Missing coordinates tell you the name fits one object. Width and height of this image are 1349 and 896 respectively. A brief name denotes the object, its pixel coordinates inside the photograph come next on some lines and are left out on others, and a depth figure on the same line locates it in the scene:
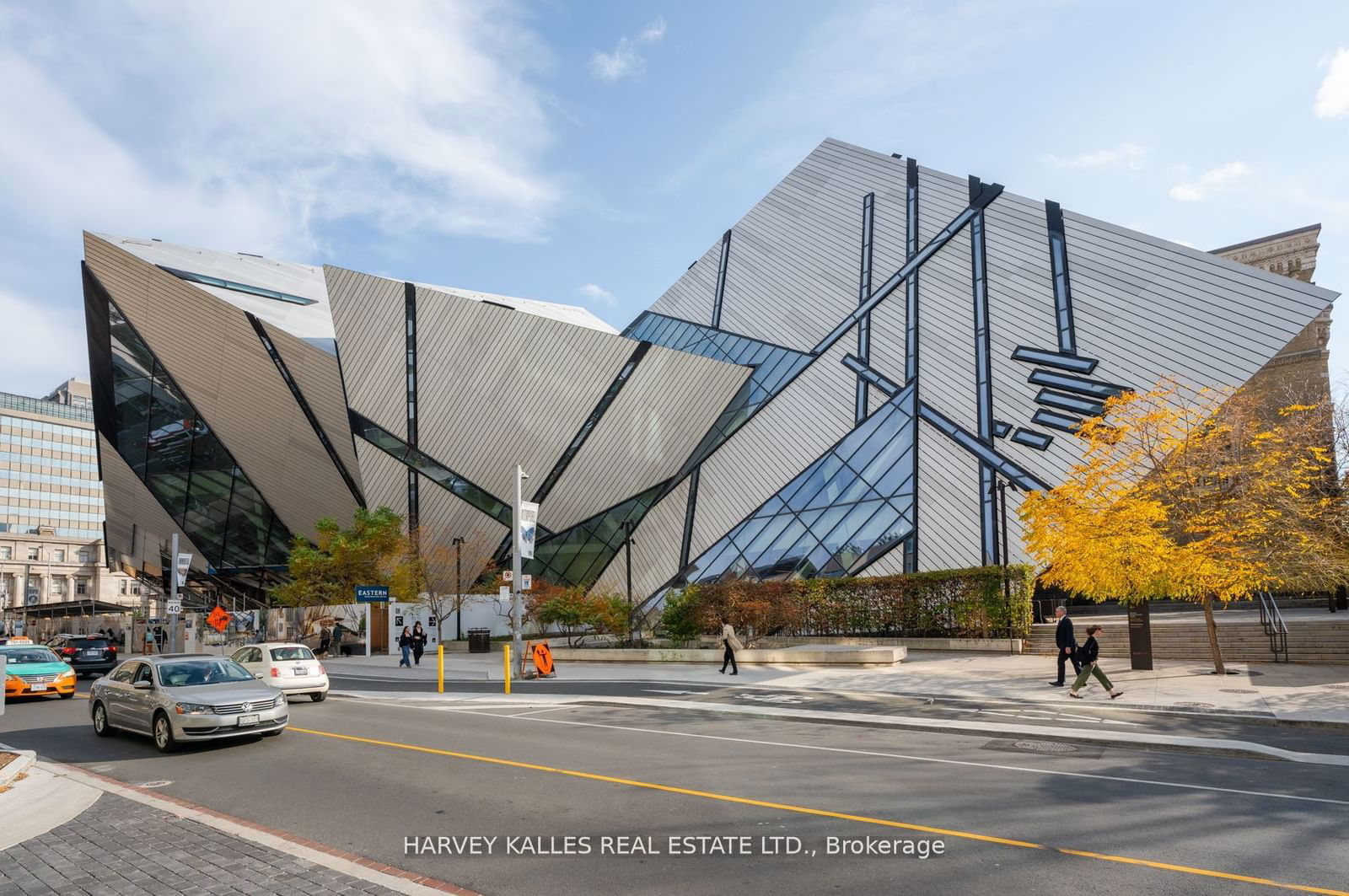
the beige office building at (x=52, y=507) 122.75
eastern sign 37.19
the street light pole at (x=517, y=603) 23.42
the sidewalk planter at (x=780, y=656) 23.25
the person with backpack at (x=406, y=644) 31.19
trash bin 37.56
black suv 30.03
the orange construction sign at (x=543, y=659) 24.64
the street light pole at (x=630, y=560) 31.11
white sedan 19.45
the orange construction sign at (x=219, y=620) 34.62
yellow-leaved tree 18.08
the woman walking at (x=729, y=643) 22.78
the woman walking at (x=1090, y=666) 15.93
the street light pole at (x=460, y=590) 37.97
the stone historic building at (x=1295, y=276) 48.97
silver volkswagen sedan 12.29
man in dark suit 17.67
